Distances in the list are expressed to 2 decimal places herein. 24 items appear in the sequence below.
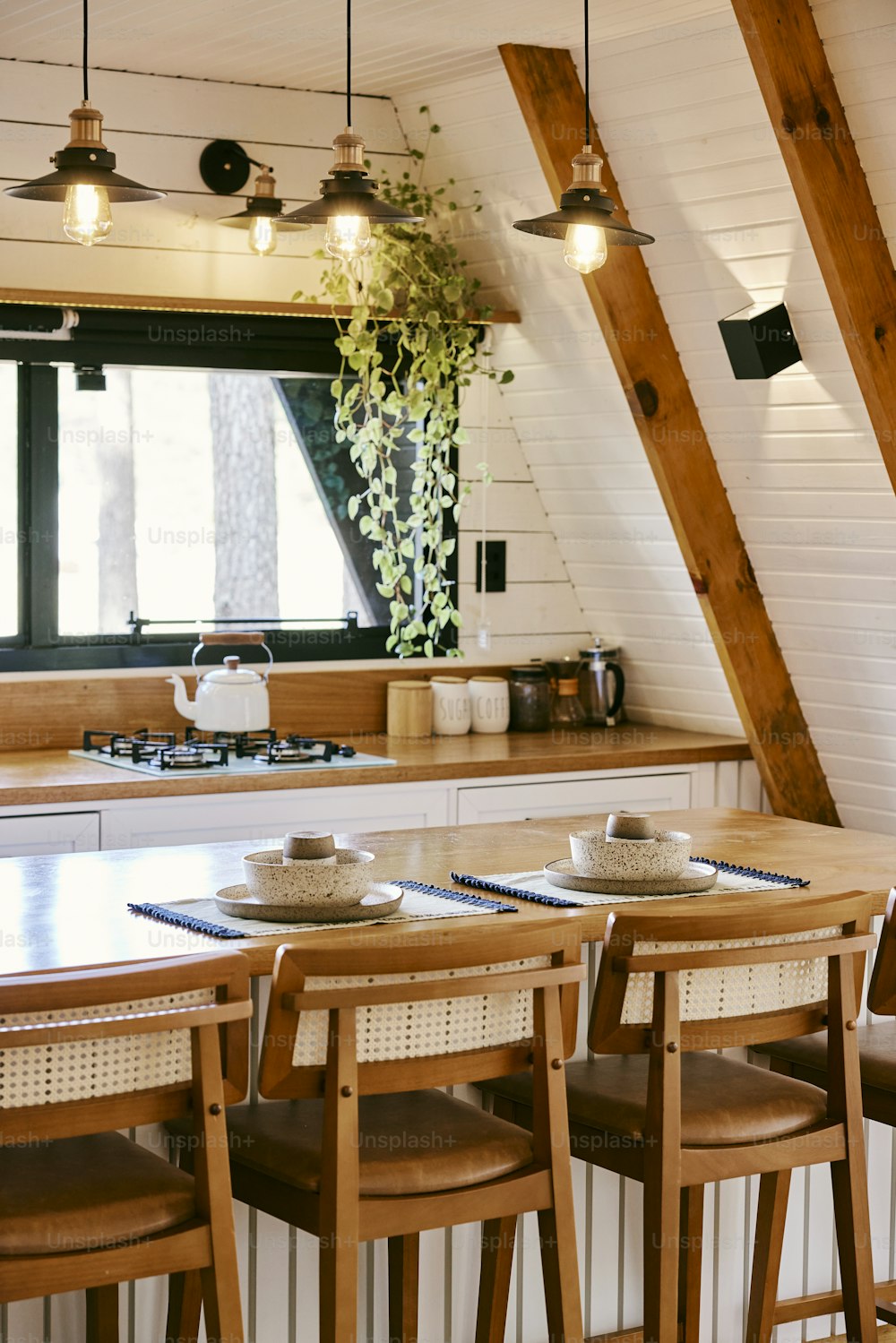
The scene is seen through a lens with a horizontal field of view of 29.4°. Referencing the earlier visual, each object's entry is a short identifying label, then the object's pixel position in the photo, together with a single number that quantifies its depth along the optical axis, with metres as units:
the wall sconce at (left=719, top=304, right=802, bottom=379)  3.96
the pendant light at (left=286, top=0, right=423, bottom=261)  3.13
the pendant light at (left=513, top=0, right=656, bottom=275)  3.20
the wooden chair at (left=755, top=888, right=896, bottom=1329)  2.70
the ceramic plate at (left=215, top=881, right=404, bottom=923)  2.57
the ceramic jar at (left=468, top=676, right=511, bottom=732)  5.13
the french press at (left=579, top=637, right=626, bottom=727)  5.26
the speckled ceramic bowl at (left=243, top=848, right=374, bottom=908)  2.59
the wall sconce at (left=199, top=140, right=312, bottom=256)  4.47
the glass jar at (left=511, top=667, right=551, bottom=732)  5.17
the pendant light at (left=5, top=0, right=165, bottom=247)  2.89
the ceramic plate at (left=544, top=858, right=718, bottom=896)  2.83
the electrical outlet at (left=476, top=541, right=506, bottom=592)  5.25
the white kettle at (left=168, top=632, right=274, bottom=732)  4.58
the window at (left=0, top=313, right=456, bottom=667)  4.71
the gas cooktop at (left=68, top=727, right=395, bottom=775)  4.28
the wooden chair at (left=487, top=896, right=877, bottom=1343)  2.35
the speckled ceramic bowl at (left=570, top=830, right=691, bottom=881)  2.85
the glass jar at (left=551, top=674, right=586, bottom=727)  5.31
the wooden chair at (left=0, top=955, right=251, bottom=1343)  1.97
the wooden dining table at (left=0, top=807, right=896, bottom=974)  2.41
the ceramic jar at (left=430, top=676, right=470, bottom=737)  5.07
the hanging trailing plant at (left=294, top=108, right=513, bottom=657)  4.79
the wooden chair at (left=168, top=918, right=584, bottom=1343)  2.13
